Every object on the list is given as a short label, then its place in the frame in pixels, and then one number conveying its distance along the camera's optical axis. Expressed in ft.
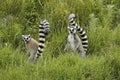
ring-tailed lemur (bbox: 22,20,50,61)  39.65
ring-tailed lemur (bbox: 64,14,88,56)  41.57
